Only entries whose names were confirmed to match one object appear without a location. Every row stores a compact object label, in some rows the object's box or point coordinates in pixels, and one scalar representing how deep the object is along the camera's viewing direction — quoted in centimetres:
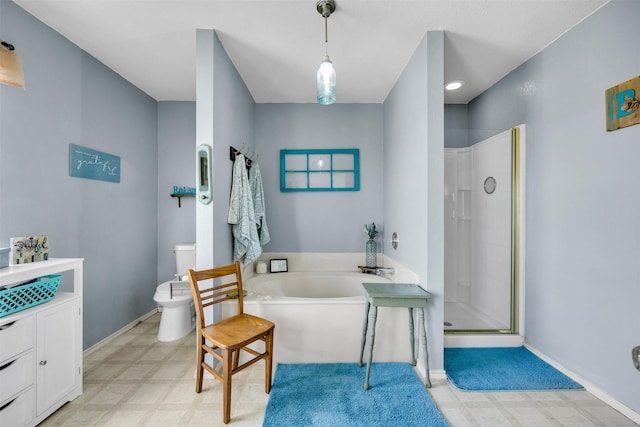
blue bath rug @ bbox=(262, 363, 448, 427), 147
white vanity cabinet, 129
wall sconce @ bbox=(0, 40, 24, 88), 132
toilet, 236
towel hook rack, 220
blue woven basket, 131
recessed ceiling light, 257
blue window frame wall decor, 310
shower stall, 228
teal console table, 174
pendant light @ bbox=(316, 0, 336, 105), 143
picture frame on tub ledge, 300
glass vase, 300
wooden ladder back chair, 146
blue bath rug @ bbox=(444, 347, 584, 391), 174
